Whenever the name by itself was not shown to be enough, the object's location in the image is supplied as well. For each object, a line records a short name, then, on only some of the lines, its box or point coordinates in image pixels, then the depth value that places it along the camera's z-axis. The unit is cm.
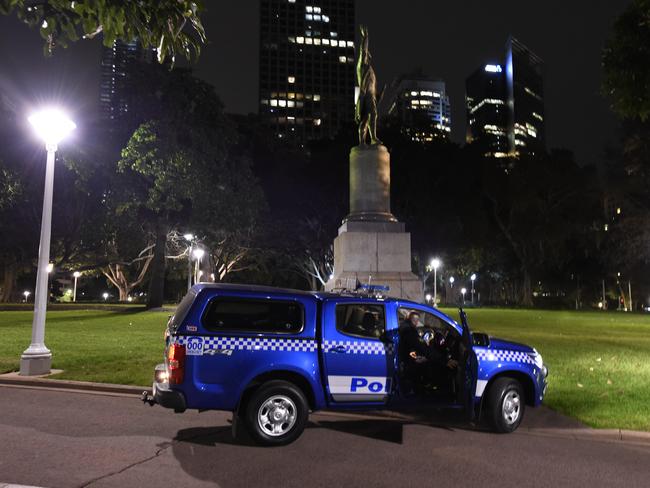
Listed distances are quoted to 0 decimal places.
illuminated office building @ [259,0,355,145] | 15612
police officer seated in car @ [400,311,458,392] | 739
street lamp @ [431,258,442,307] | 4728
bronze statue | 2219
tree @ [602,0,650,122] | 1112
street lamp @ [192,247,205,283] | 4172
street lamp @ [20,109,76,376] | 1102
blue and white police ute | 640
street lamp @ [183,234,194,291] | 3810
